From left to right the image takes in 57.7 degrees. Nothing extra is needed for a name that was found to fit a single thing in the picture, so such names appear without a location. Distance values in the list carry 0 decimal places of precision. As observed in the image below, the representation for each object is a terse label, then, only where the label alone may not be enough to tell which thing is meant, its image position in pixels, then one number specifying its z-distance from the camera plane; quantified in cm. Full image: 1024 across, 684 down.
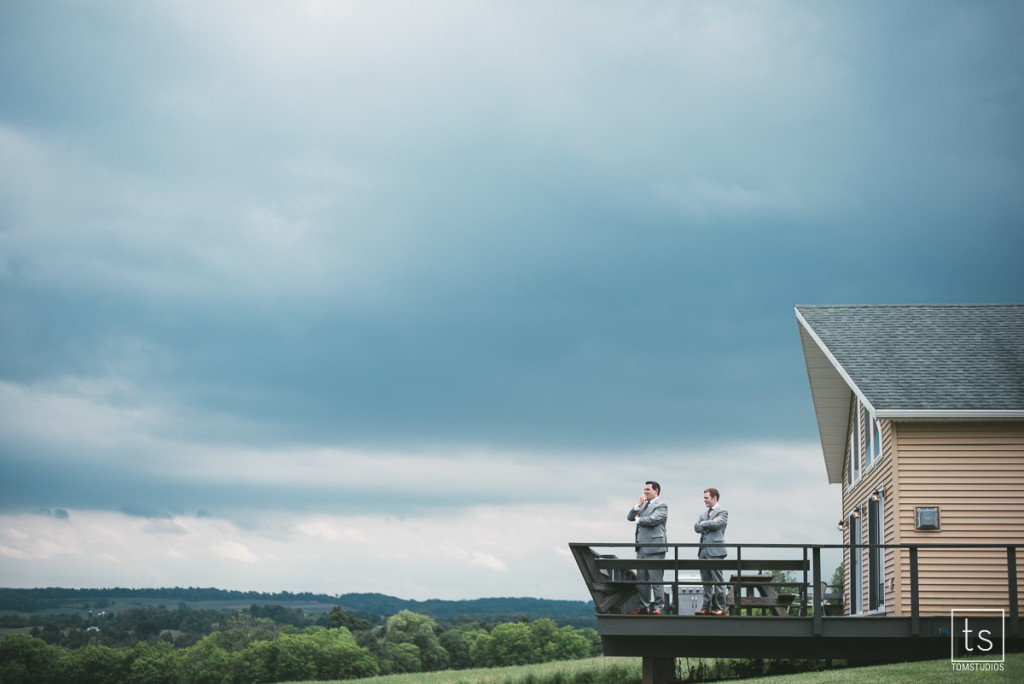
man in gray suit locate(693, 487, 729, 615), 1378
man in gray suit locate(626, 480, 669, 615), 1388
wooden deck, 1322
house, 1521
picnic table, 1329
